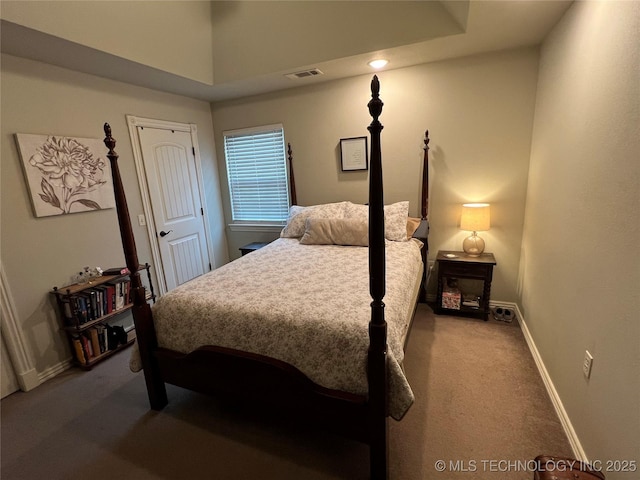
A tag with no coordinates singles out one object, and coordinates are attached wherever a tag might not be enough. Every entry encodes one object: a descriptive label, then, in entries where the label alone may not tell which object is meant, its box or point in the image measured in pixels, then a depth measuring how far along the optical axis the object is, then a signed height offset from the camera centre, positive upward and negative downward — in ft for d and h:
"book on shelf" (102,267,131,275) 8.96 -2.54
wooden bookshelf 8.00 -3.48
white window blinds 12.53 +0.03
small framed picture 10.90 +0.57
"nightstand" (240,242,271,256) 12.11 -2.82
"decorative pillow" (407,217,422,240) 9.57 -1.84
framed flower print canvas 7.59 +0.33
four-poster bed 4.39 -2.73
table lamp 9.09 -1.58
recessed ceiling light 9.29 +3.17
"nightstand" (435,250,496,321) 9.21 -3.78
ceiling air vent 9.84 +3.17
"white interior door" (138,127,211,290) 10.78 -0.81
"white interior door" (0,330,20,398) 7.30 -4.41
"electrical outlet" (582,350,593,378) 4.74 -3.19
